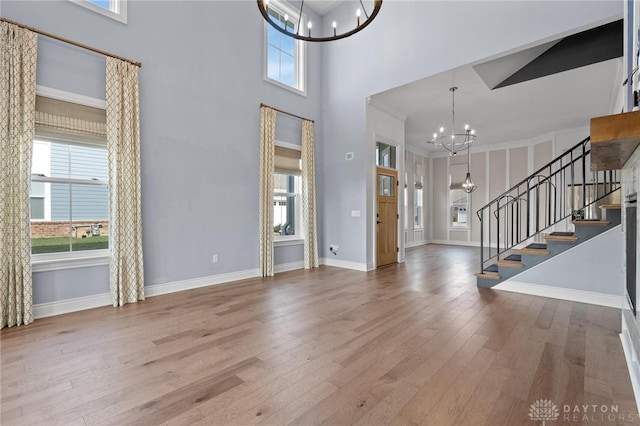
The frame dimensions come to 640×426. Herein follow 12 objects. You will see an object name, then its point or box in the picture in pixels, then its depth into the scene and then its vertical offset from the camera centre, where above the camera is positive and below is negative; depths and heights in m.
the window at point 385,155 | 6.30 +1.23
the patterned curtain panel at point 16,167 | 3.01 +0.47
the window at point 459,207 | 10.56 +0.14
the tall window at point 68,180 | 3.39 +0.38
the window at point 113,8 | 3.71 +2.63
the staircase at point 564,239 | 3.79 -0.38
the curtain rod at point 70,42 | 3.09 +1.97
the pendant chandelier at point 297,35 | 2.72 +1.86
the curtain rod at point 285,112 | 5.40 +1.92
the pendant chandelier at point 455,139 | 6.71 +2.26
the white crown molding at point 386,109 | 5.93 +2.20
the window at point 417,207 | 10.69 +0.14
